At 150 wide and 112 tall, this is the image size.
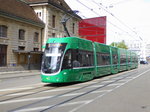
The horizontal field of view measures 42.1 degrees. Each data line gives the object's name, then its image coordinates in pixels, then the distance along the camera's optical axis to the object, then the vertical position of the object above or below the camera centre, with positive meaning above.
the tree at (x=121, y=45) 78.69 +6.59
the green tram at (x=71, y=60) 11.98 +0.10
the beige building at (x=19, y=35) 26.44 +4.06
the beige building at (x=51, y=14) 34.62 +8.90
